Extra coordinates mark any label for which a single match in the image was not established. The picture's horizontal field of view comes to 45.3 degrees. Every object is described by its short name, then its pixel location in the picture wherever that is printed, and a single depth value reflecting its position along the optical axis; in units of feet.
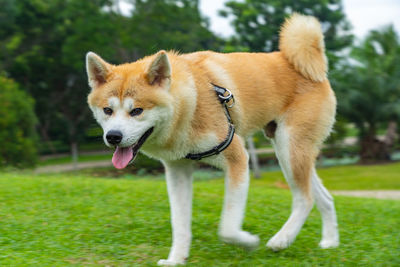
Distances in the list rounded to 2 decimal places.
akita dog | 13.60
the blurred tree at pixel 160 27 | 89.61
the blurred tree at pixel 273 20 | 77.33
